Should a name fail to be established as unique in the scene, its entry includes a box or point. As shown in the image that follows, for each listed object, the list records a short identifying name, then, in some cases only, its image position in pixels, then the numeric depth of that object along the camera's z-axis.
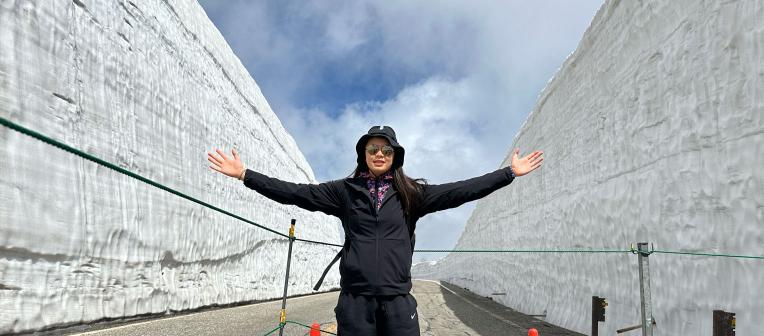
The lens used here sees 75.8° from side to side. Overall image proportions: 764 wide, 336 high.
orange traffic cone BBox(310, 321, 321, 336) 3.74
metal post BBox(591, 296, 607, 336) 6.79
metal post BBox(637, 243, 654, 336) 3.79
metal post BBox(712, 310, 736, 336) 4.34
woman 2.32
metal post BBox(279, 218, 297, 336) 3.46
